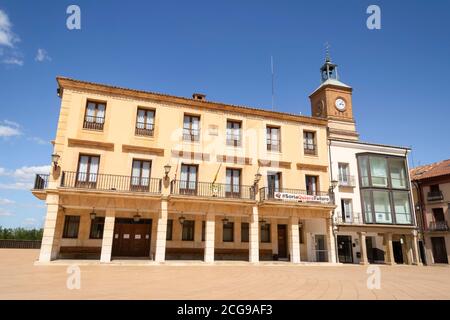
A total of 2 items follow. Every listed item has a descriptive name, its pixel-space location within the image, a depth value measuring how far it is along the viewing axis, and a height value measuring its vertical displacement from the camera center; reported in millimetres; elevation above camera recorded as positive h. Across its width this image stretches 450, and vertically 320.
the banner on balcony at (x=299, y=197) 19156 +2726
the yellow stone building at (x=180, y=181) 17000 +3492
